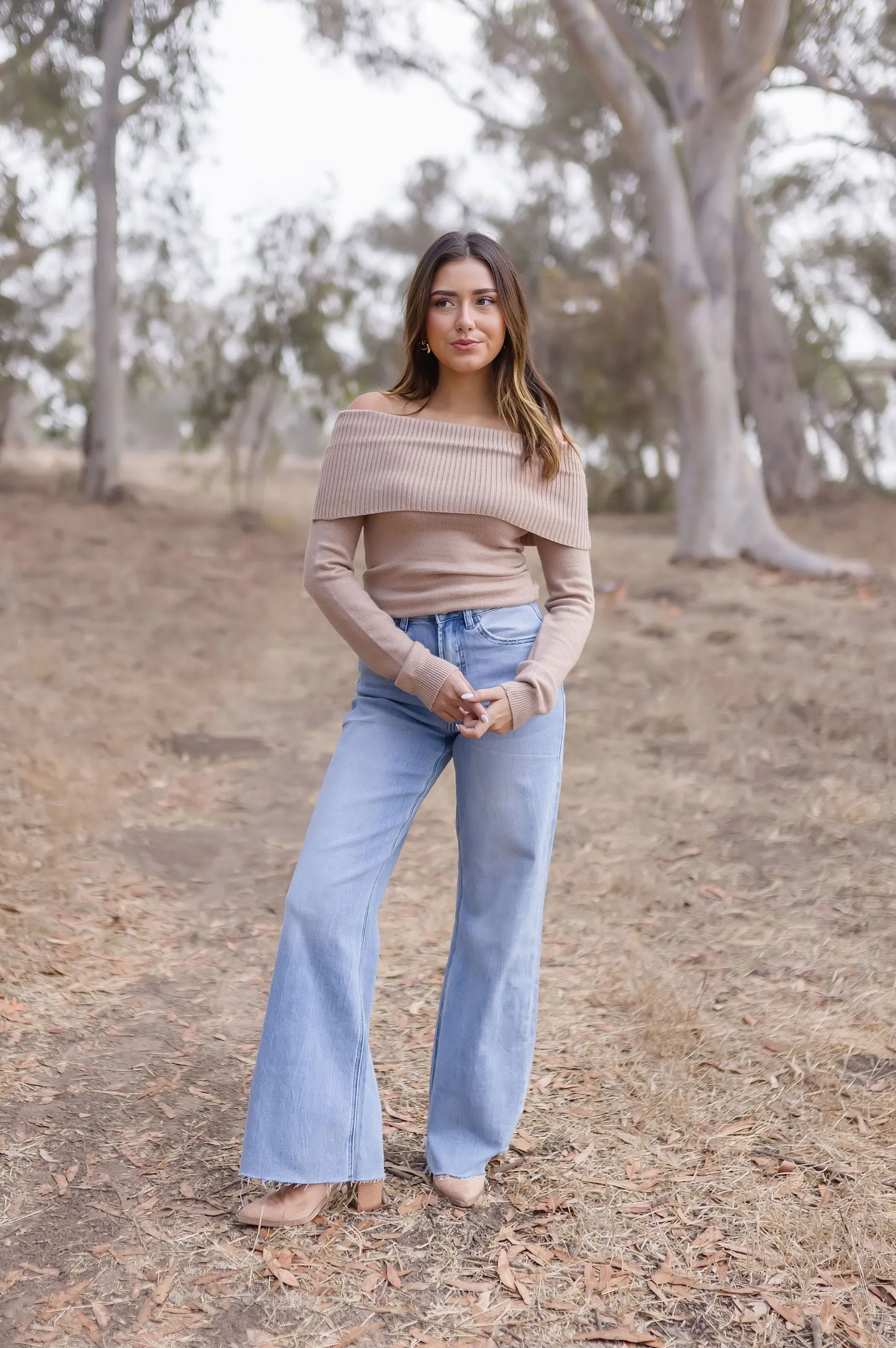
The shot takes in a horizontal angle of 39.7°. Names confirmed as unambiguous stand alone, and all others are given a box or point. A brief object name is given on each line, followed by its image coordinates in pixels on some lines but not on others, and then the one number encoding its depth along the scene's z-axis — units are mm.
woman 2369
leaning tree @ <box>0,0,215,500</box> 14672
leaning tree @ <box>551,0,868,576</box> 10742
